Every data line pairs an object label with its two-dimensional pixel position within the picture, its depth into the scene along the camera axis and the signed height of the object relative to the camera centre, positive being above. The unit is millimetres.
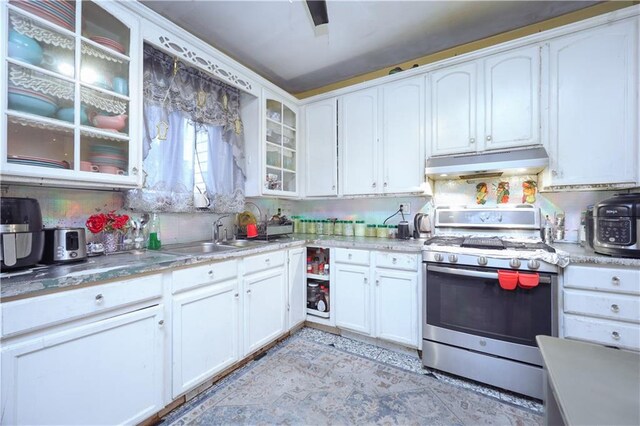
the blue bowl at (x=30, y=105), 1238 +514
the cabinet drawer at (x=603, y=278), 1528 -382
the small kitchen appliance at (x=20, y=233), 1179 -101
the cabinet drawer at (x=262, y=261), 2051 -402
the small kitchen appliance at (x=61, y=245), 1376 -176
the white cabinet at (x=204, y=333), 1582 -781
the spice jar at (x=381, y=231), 2779 -189
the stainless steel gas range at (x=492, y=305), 1704 -631
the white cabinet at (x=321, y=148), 2879 +714
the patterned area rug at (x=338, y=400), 1555 -1194
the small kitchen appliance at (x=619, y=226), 1543 -72
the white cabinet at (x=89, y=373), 1037 -720
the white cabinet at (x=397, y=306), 2166 -776
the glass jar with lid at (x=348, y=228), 2975 -171
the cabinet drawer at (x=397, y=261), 2160 -396
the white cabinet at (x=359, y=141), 2656 +734
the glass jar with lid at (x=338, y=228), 3033 -174
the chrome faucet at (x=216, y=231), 2490 -176
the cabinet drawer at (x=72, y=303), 1018 -402
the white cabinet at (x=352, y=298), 2387 -782
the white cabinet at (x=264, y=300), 2051 -726
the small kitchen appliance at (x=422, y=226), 2598 -125
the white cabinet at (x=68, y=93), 1248 +620
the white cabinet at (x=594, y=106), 1759 +743
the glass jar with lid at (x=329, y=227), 3102 -167
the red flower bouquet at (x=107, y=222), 1641 -67
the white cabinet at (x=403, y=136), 2434 +724
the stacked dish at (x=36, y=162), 1247 +244
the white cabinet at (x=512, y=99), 2006 +891
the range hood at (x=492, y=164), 1920 +380
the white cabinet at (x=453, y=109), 2209 +889
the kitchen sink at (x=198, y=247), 2044 -289
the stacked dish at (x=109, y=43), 1522 +983
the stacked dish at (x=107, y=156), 1540 +328
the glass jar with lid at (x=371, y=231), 2848 -193
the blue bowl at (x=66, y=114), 1391 +511
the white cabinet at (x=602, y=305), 1529 -540
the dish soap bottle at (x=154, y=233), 1971 -164
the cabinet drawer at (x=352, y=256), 2383 -398
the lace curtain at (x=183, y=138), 1901 +615
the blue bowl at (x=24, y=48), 1231 +772
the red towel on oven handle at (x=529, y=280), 1690 -419
